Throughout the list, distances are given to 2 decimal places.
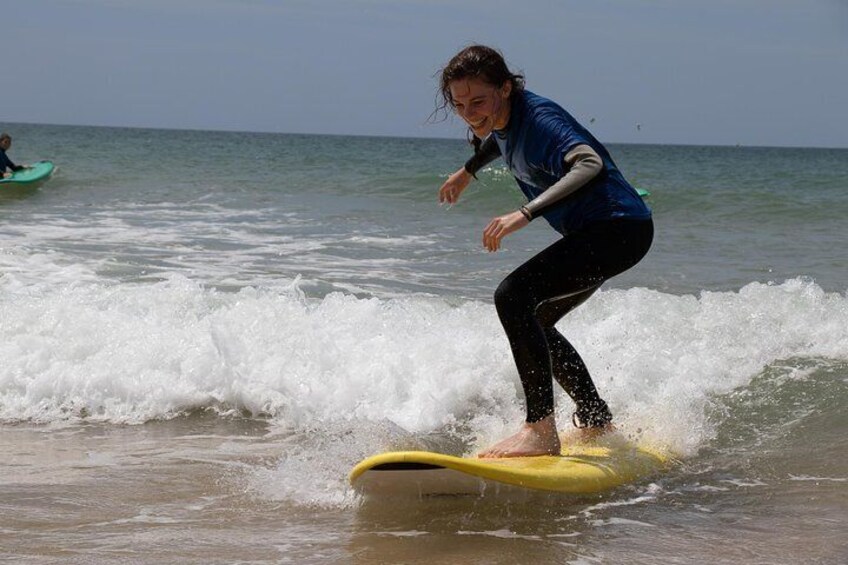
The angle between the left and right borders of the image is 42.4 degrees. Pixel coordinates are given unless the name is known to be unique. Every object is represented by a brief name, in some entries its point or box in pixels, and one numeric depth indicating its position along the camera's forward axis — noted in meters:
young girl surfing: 4.20
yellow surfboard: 4.05
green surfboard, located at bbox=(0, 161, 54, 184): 19.65
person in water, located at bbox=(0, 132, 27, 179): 20.60
